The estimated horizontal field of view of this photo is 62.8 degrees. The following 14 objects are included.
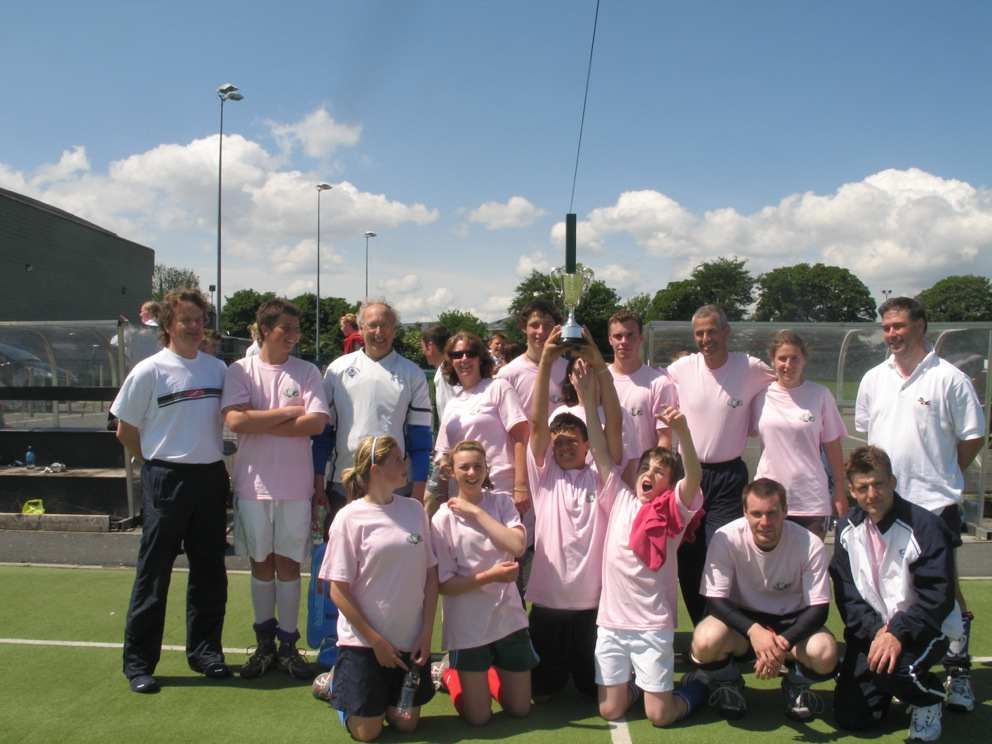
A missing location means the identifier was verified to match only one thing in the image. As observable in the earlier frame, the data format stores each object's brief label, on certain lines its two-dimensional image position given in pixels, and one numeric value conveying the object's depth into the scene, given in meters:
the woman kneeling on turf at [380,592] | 3.62
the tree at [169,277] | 76.12
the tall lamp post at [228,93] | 25.12
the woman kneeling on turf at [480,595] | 3.79
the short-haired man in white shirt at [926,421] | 4.09
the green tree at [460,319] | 65.44
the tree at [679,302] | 94.24
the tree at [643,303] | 90.79
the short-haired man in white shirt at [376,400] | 4.38
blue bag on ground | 4.30
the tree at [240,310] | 83.06
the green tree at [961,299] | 98.81
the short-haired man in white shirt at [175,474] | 4.16
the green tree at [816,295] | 102.62
